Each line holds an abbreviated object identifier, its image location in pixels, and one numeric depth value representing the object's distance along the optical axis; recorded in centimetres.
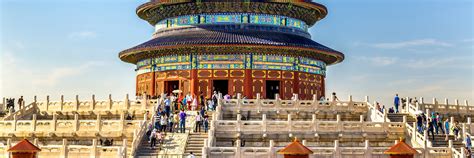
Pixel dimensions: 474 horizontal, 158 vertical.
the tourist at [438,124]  3566
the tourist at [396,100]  4092
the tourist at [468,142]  3247
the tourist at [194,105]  4077
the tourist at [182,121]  3381
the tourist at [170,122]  3434
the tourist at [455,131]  3442
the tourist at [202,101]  4137
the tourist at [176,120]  3556
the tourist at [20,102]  4417
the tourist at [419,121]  3531
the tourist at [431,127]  3434
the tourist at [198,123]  3409
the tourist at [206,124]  3412
